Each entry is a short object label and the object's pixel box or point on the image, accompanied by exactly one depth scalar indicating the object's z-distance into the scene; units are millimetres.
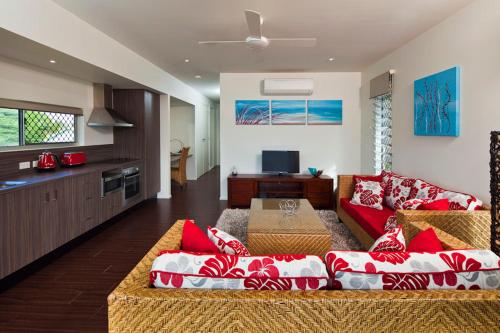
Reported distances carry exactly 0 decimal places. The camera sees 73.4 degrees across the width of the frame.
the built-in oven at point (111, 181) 4583
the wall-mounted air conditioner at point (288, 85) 6168
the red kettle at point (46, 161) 4129
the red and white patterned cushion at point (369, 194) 4238
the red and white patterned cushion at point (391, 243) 1711
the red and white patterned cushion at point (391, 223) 2830
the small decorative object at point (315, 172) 6085
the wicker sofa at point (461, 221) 2637
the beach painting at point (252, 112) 6465
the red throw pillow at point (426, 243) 1617
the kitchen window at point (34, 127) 3887
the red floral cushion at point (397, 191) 3959
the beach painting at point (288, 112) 6445
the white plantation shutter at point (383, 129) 5230
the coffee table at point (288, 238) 3023
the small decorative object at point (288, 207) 3844
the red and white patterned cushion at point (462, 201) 2863
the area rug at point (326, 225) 3969
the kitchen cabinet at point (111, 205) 4544
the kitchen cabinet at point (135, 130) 6070
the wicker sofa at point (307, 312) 1229
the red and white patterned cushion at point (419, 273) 1354
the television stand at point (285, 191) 5930
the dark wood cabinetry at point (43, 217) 2807
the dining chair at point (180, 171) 7849
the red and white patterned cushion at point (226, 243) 1818
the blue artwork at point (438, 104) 3367
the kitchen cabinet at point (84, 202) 3847
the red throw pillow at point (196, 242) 1720
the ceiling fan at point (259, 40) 3104
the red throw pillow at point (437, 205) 2885
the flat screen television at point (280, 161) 6340
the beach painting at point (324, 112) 6438
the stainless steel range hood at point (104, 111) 5250
